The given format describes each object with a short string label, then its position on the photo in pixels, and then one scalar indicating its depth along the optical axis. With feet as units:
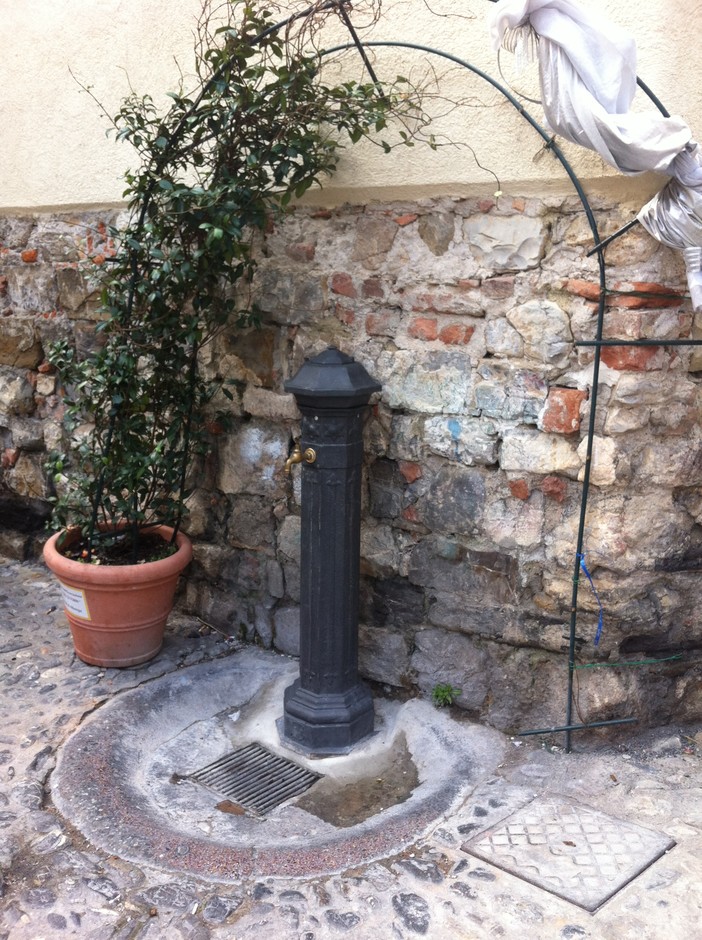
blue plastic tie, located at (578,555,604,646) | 9.36
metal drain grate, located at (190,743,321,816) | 9.41
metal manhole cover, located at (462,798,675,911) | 7.72
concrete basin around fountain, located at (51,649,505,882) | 8.26
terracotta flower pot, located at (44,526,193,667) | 11.12
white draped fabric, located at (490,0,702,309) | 7.73
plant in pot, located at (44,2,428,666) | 9.91
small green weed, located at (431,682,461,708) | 10.35
